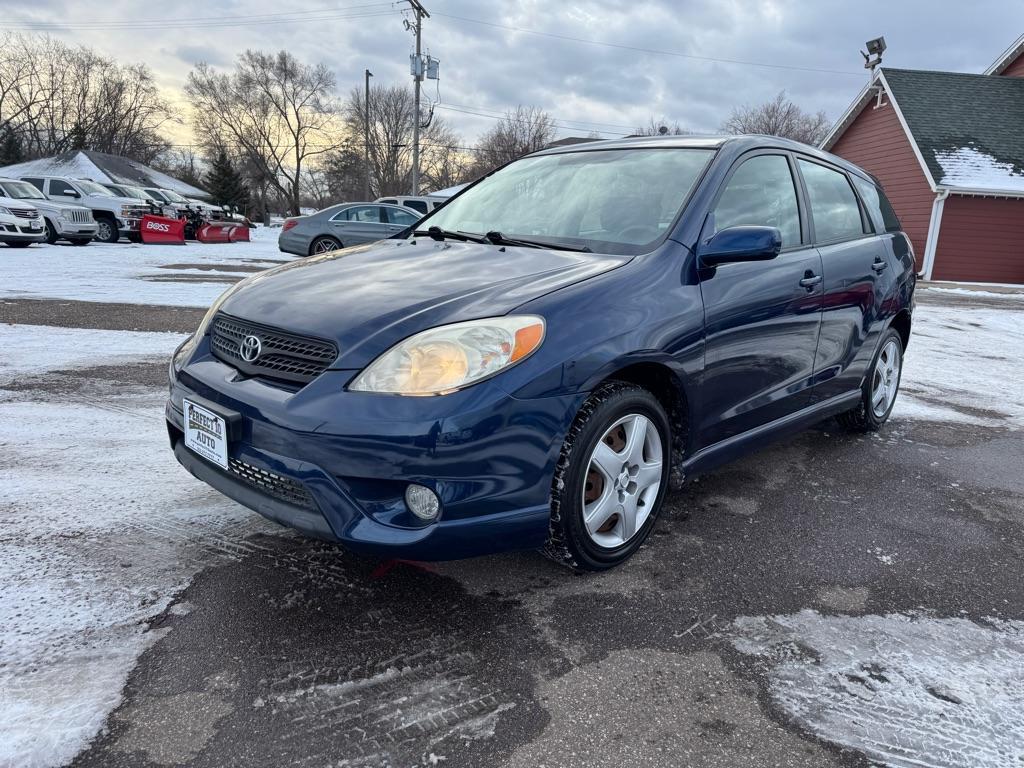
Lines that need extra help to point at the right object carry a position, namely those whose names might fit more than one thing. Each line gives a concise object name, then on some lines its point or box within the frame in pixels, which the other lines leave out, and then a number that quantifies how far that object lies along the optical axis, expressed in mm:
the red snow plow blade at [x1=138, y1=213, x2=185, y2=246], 18766
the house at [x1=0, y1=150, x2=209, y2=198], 43656
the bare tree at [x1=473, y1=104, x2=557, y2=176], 60750
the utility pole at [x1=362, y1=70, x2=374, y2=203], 49694
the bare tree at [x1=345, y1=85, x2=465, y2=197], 60625
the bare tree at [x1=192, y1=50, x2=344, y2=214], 58062
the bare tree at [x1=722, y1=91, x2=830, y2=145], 63781
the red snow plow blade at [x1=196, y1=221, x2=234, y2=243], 20562
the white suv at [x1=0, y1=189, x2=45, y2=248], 15258
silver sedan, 14625
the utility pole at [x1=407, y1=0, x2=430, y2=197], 33156
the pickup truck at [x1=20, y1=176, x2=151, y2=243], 18969
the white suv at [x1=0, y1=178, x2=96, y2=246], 16812
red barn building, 19469
